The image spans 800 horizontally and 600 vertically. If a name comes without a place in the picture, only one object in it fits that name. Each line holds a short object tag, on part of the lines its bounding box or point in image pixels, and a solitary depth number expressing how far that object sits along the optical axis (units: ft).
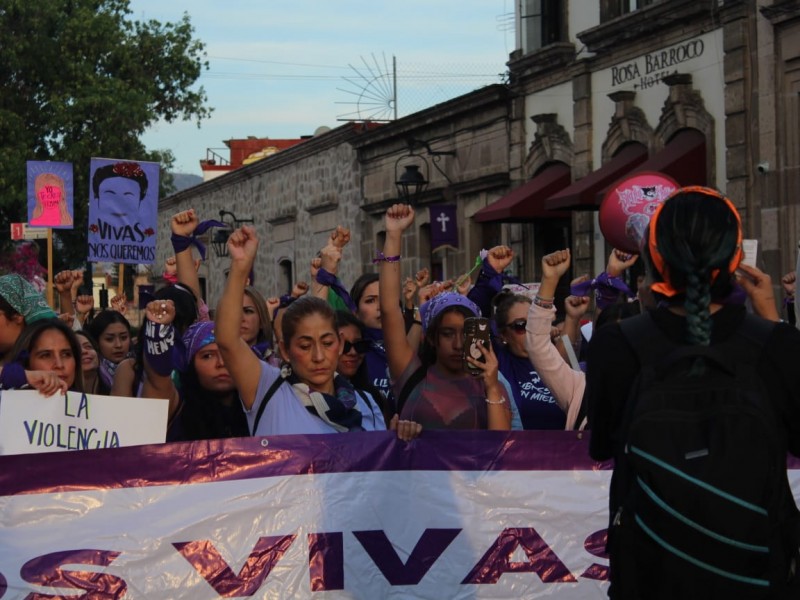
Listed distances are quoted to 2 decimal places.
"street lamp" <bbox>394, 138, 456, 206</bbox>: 75.05
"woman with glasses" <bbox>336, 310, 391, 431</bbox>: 17.15
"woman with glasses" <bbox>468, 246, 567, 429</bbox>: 19.62
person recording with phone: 17.33
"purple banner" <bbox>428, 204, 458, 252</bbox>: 74.95
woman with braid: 9.64
